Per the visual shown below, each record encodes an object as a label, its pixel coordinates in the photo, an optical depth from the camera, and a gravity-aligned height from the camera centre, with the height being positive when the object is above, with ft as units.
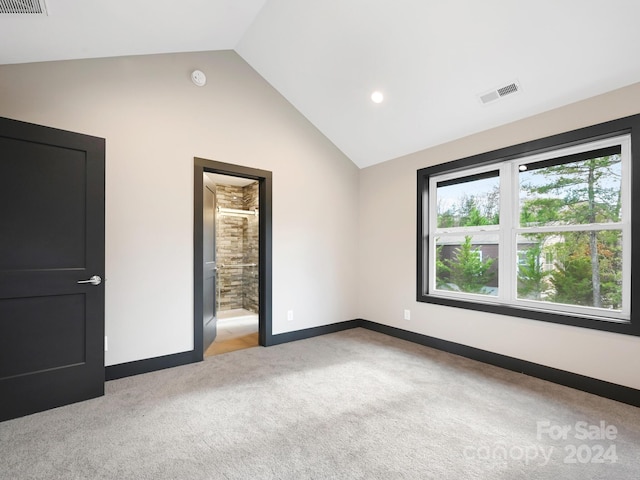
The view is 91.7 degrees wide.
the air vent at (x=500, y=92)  9.04 +4.52
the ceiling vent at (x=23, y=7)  6.04 +4.66
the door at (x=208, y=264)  11.74 -0.97
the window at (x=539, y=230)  8.45 +0.40
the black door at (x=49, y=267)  7.18 -0.70
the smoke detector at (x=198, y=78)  10.92 +5.74
